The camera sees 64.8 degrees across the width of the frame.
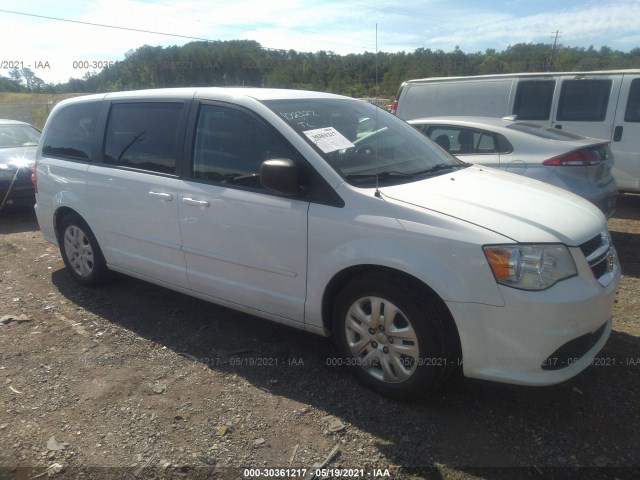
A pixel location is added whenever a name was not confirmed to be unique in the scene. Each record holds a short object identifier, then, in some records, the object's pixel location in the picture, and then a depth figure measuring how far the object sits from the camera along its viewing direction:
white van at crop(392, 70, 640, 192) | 6.97
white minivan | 2.47
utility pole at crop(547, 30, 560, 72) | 17.72
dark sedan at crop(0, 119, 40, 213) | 7.84
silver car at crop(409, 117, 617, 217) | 5.13
